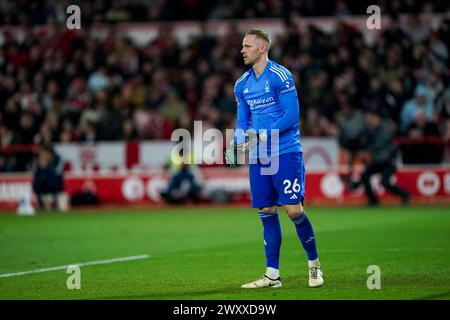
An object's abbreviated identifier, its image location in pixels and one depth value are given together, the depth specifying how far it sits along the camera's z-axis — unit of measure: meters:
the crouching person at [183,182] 23.70
